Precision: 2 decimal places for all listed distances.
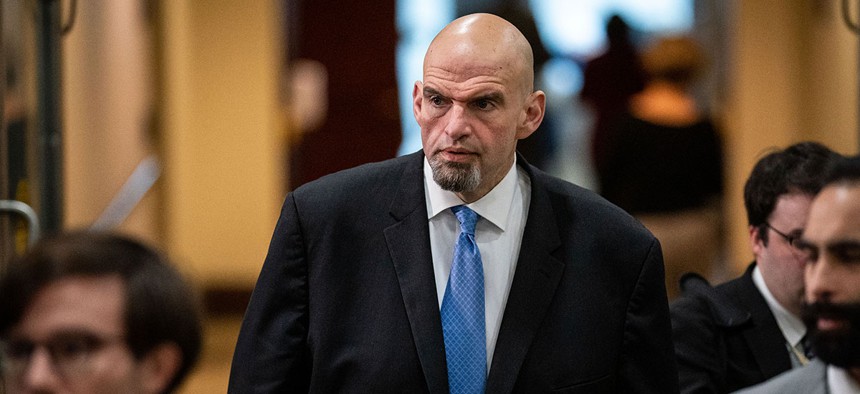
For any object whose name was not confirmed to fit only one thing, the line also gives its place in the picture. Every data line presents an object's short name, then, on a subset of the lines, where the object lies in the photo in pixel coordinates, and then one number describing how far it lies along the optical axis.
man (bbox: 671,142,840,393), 6.87
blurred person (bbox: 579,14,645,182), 18.06
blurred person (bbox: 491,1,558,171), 16.58
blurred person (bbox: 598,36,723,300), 14.73
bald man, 6.12
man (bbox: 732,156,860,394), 4.94
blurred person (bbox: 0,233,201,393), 4.40
